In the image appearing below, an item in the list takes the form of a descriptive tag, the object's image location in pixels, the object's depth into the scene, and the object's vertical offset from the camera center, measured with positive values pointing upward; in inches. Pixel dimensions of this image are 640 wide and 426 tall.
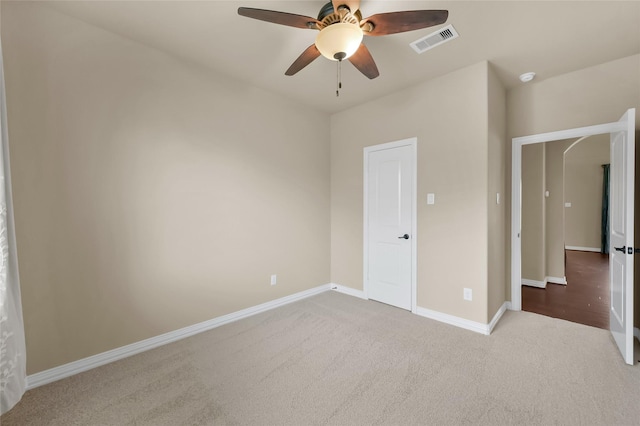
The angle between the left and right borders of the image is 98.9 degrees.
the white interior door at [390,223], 131.5 -8.6
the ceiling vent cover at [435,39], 87.2 +55.5
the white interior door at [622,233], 84.9 -10.8
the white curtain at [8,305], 60.8 -21.2
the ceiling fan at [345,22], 63.0 +44.8
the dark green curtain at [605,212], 285.0 -10.6
